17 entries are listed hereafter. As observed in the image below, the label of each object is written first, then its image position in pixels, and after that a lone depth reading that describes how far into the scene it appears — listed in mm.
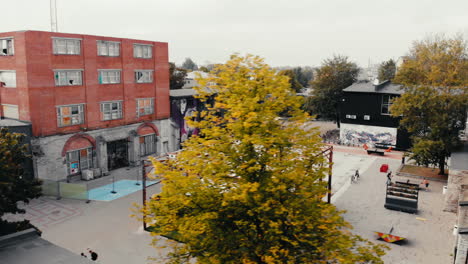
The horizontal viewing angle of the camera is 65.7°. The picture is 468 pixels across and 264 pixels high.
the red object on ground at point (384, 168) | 35750
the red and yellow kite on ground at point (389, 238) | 20188
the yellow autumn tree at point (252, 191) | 10234
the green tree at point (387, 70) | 91312
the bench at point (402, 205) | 25203
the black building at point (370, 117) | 46594
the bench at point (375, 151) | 44188
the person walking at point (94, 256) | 17484
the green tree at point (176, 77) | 74000
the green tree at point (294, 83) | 81156
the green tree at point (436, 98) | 32750
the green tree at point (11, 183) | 16125
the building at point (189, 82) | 80988
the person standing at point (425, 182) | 30886
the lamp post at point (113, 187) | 29259
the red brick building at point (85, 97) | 28844
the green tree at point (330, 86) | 60844
